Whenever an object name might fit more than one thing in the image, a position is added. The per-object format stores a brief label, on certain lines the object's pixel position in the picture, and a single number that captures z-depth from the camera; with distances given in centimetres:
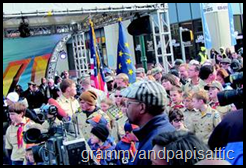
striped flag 859
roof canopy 799
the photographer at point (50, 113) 307
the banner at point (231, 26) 1441
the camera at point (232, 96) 229
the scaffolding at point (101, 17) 854
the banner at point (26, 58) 1433
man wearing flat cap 253
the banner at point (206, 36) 1304
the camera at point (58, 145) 234
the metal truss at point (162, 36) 966
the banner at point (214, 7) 1745
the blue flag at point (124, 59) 861
